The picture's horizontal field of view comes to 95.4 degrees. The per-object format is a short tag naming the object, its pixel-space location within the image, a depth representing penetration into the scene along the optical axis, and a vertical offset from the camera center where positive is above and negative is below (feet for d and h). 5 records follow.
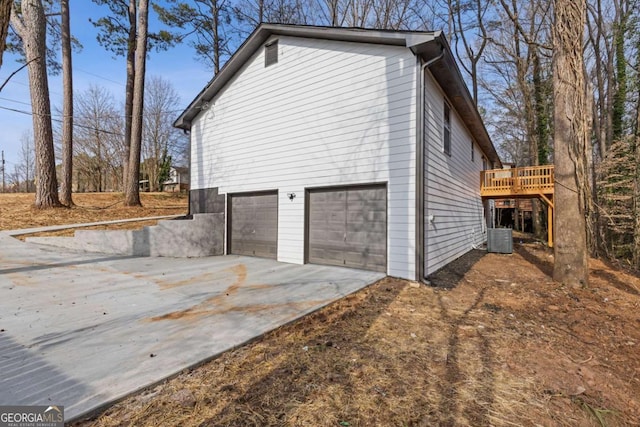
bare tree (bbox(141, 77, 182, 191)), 75.25 +21.34
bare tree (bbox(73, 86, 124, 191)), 69.82 +17.78
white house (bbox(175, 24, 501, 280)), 18.63 +4.90
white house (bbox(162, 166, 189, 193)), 98.37 +12.70
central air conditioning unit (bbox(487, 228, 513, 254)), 31.07 -3.16
